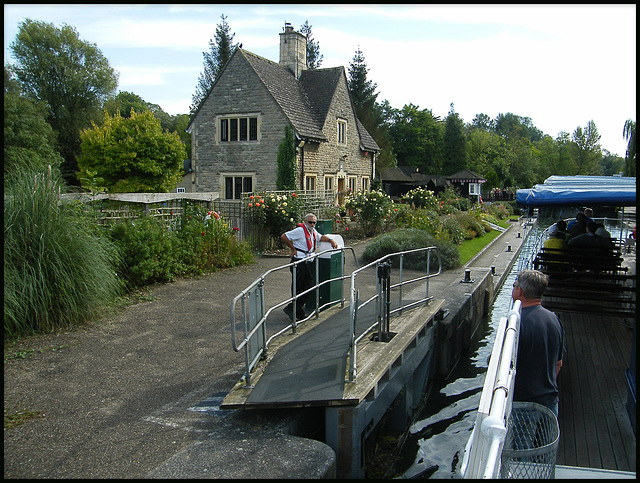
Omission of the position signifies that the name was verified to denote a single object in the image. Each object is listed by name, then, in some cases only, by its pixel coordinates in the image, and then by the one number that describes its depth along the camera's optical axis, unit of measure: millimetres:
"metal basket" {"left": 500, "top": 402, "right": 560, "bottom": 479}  3301
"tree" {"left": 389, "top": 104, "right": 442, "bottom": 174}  81188
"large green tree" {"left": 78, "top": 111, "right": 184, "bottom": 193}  37406
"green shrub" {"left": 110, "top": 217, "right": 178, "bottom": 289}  11102
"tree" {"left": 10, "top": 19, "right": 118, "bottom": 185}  46031
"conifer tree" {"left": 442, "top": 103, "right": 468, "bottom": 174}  74500
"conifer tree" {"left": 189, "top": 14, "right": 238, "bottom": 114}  54688
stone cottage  26031
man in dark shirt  4602
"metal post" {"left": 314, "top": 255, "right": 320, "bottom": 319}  8266
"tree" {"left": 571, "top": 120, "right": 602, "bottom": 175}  74688
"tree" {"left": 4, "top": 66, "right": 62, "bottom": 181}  36062
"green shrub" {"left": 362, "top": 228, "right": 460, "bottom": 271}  16156
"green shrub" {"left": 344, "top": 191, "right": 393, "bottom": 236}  22828
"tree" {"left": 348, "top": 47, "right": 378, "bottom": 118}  56031
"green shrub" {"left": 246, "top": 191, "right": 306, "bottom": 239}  17531
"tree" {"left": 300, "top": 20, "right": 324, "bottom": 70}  56719
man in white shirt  8922
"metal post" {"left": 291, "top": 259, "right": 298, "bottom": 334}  8445
